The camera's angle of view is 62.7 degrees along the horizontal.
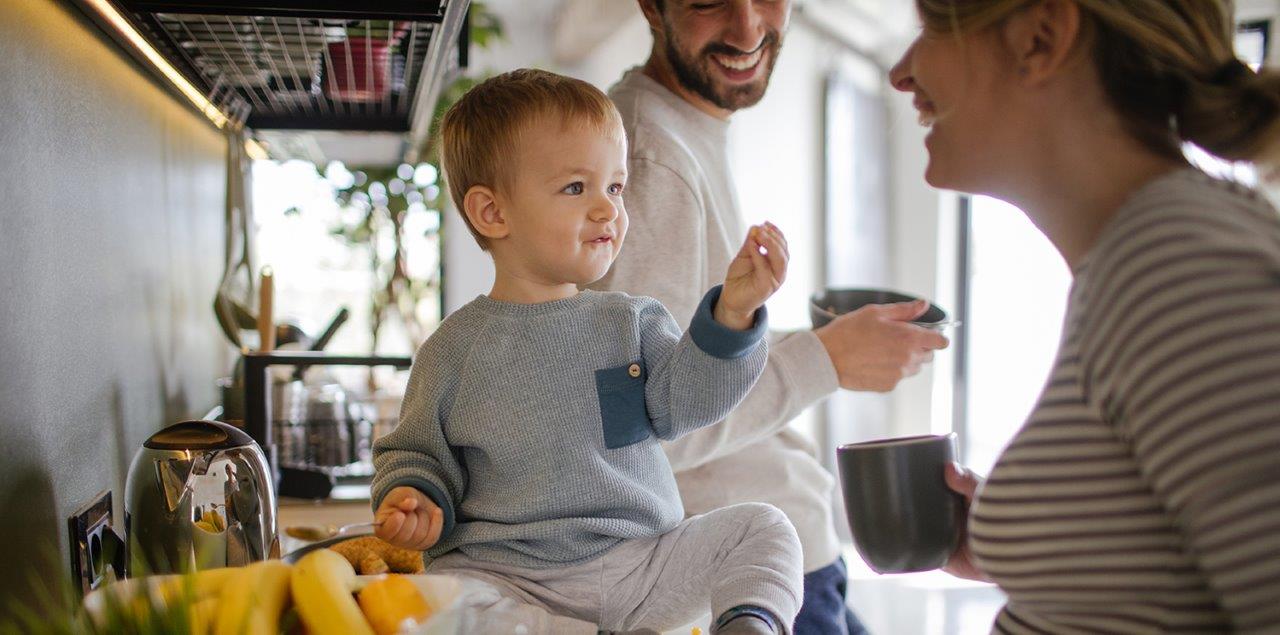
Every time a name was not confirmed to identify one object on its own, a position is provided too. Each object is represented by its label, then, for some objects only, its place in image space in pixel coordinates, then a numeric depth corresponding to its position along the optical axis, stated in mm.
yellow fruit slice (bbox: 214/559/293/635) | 608
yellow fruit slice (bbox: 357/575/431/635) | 654
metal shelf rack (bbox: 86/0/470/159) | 1087
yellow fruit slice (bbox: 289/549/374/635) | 634
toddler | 909
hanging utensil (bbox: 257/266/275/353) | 1752
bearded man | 1162
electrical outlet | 969
